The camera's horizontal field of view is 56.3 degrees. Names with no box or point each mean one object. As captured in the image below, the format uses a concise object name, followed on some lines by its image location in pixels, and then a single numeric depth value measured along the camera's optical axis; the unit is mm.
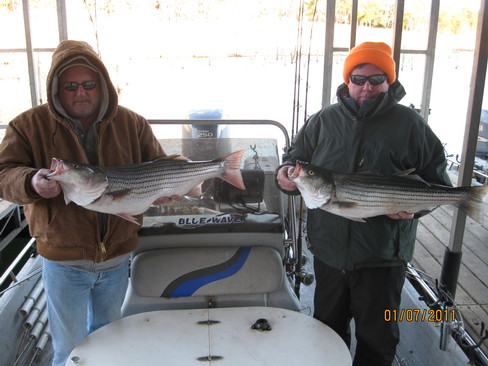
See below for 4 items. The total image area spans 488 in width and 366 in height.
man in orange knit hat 2498
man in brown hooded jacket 2342
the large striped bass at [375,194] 2285
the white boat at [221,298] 2246
